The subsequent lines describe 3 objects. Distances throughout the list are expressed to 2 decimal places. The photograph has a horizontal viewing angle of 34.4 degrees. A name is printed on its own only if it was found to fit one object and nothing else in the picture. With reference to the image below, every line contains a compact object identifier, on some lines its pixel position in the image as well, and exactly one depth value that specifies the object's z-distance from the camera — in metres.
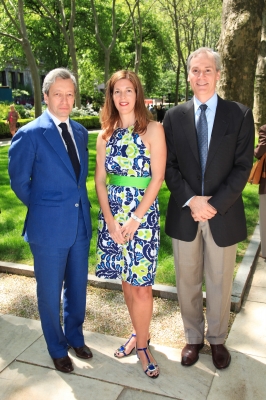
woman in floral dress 3.13
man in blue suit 3.08
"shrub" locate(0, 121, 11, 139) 21.64
